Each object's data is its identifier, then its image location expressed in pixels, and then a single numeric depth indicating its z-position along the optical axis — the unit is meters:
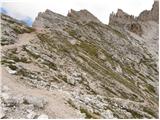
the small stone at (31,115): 12.09
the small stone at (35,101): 13.33
